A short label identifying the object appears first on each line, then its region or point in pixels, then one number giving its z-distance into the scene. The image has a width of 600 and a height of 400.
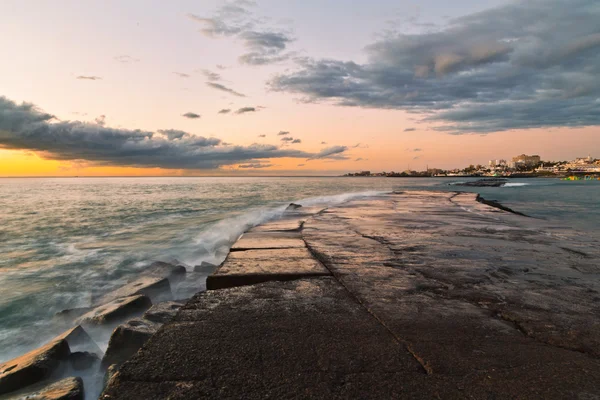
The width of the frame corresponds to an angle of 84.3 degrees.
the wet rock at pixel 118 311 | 4.15
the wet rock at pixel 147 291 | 5.16
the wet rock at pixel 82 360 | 3.11
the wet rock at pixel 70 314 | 4.76
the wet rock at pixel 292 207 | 12.78
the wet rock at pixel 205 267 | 6.53
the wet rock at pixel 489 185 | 56.69
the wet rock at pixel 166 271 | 6.23
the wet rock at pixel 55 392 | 2.28
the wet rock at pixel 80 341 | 3.51
